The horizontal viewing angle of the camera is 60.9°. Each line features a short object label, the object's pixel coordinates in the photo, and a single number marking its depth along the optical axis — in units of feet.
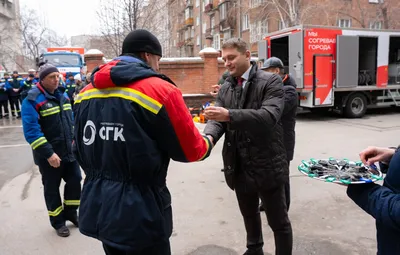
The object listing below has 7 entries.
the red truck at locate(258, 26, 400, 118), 35.58
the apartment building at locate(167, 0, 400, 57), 77.94
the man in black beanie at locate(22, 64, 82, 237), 11.62
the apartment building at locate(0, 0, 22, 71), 137.90
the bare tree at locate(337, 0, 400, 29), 71.65
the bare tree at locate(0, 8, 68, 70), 121.45
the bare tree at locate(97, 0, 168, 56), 49.29
